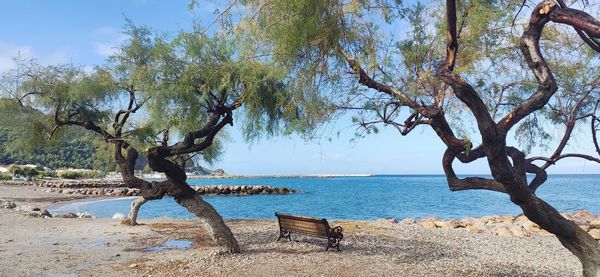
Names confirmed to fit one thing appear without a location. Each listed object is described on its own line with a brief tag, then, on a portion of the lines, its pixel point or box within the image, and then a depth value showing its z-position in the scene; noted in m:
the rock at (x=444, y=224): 18.62
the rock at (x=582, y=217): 20.41
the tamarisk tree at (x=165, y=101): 10.16
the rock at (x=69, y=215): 21.11
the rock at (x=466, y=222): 19.26
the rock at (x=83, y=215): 22.14
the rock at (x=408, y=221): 20.72
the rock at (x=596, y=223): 16.40
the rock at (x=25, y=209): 22.22
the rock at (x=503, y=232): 15.60
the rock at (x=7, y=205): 23.69
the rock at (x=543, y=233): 15.45
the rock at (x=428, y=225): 18.68
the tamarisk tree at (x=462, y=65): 5.47
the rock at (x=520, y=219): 19.73
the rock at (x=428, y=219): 20.98
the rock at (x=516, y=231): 15.61
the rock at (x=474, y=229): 16.88
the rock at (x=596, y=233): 14.65
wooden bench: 10.95
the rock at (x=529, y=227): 16.39
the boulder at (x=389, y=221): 20.37
